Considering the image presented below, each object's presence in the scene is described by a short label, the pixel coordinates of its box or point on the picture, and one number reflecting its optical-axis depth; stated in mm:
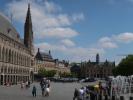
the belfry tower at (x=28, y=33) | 61458
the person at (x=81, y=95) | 15162
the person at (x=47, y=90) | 20851
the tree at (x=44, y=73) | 83370
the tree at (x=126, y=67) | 65770
